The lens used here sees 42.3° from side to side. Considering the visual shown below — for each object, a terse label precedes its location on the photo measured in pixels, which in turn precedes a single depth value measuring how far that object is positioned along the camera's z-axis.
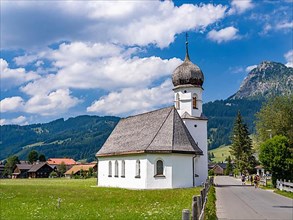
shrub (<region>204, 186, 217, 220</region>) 16.08
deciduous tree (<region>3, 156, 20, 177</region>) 162.62
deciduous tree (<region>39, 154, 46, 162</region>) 182.30
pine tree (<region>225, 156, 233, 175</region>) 152.55
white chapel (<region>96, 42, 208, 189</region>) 40.62
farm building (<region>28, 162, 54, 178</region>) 147.25
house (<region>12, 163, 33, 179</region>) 152.50
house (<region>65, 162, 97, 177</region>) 138.85
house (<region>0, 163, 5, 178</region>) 169.85
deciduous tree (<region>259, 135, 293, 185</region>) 41.81
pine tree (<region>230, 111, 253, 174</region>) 91.59
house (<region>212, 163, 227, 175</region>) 175.38
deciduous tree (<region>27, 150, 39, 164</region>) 183.25
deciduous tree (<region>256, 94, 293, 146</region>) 53.06
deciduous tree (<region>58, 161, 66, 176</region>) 155.38
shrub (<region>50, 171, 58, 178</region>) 139.11
